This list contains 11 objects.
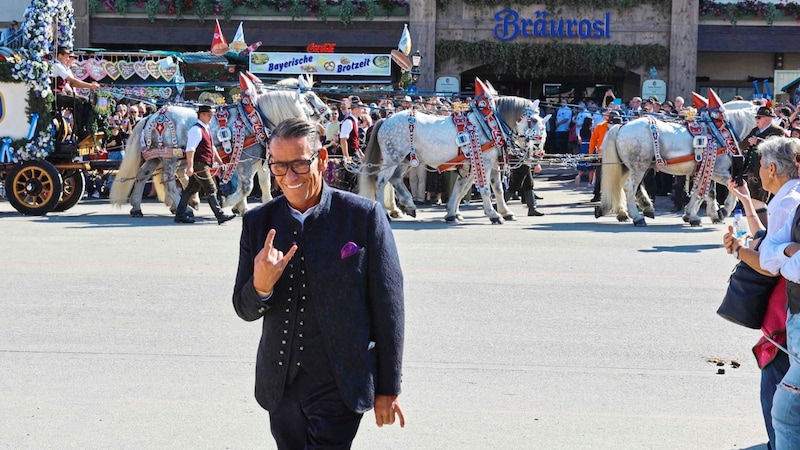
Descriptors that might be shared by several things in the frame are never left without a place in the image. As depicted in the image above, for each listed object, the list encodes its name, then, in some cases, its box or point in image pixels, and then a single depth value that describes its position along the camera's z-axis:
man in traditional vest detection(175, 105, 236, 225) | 16.55
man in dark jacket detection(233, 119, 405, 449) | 4.04
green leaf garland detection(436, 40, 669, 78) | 35.78
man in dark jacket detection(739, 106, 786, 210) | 15.25
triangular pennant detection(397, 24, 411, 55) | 30.72
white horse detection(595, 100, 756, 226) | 17.09
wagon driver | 16.98
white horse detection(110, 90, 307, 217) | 17.69
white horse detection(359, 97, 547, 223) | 17.64
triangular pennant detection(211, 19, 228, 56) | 29.67
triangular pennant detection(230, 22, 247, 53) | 30.44
